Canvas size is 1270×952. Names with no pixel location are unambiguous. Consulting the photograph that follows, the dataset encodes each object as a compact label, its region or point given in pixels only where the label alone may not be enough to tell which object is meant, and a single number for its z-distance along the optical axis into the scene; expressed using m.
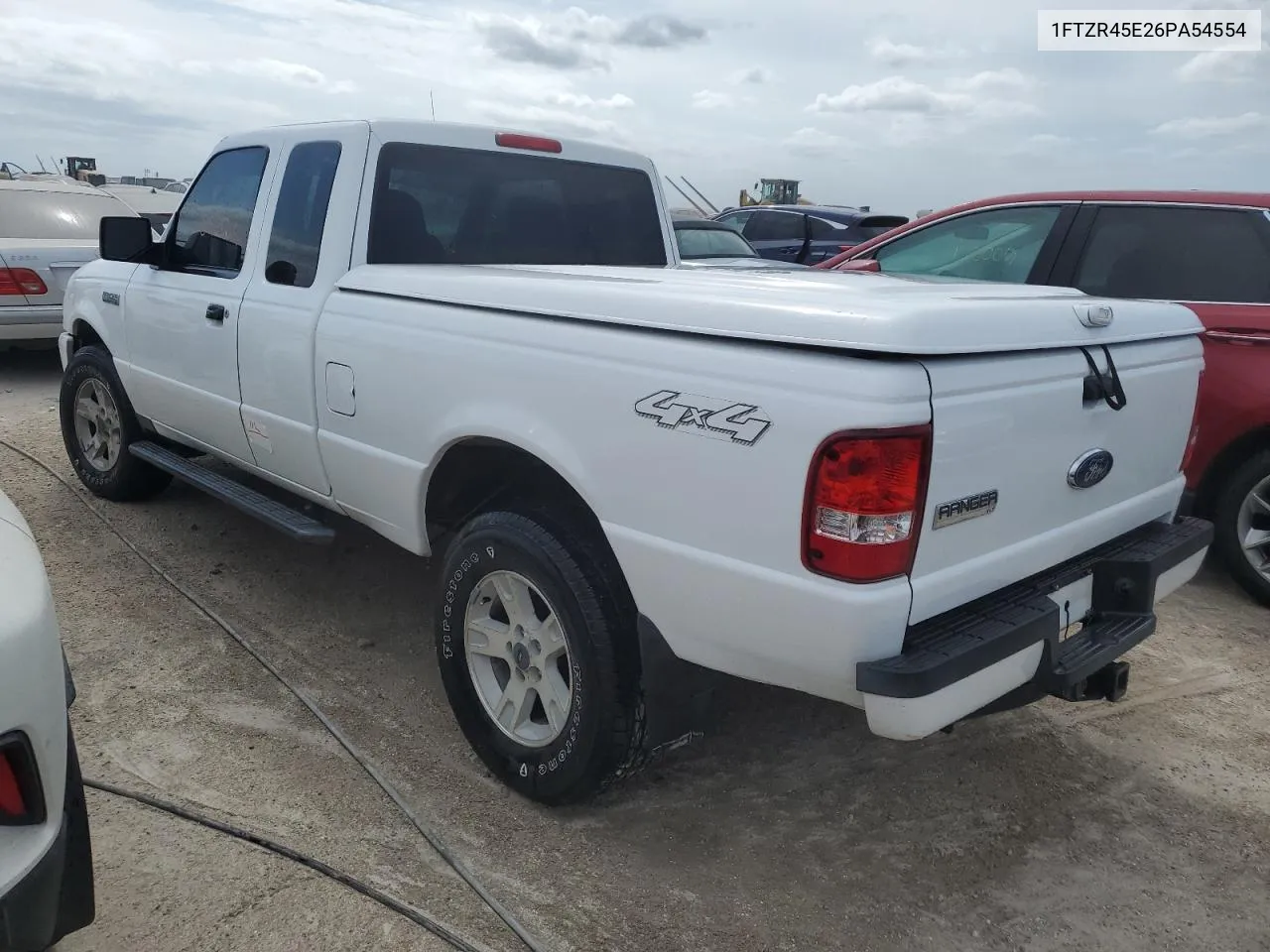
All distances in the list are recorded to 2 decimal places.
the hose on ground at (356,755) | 2.41
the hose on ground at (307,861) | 2.35
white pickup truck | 2.03
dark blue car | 10.97
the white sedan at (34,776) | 1.62
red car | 4.30
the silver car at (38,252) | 7.82
